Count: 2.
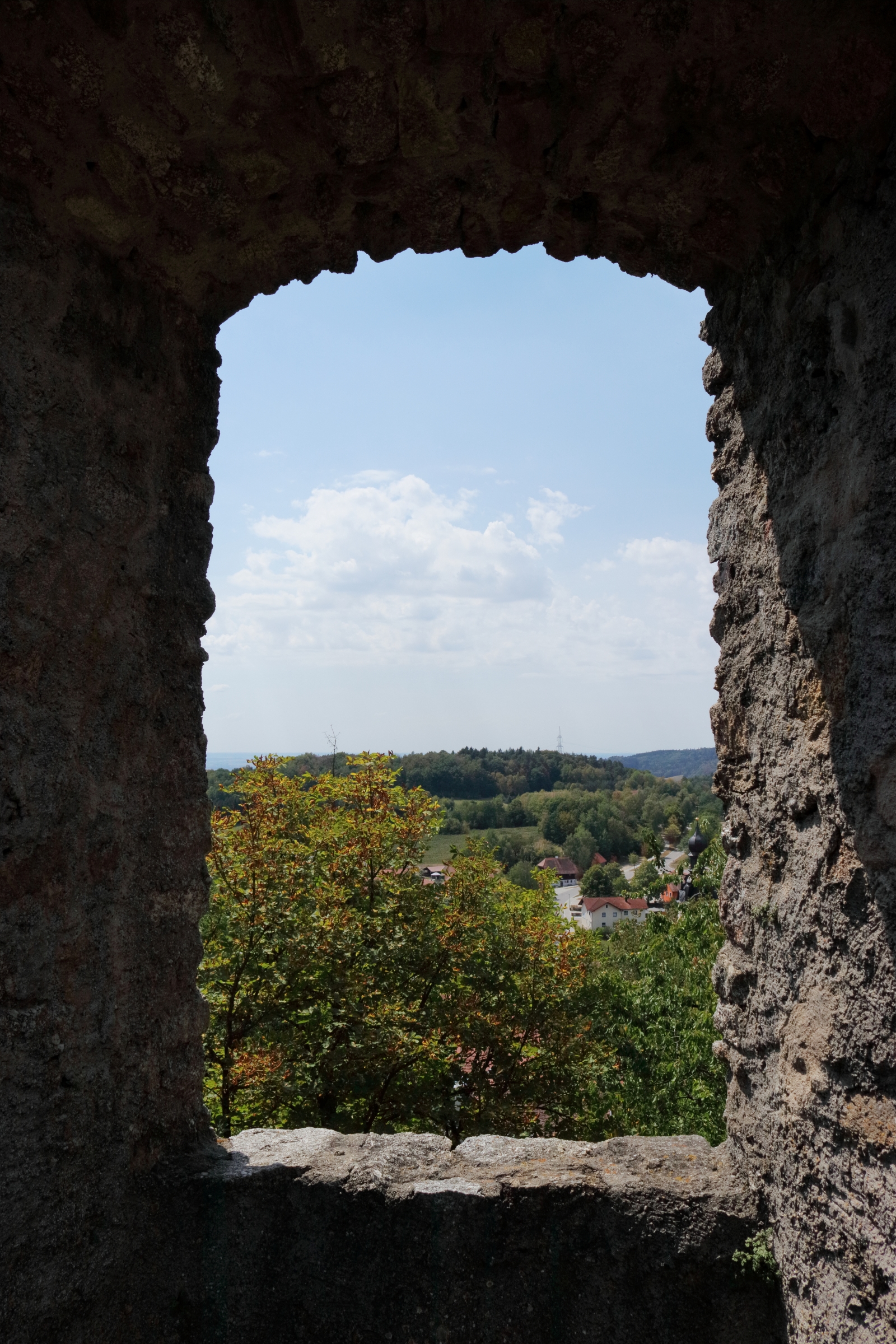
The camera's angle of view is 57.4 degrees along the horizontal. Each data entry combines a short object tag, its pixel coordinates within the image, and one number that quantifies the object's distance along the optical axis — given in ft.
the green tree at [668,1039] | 20.86
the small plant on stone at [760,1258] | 6.46
